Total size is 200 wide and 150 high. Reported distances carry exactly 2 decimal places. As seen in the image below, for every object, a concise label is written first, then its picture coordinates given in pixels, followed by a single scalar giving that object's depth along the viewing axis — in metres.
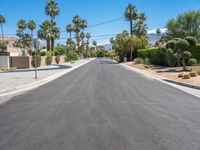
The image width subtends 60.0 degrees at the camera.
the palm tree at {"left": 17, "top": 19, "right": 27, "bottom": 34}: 60.91
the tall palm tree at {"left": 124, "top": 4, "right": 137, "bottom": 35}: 43.28
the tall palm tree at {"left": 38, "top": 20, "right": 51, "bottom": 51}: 40.69
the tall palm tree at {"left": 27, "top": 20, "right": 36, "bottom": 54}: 54.89
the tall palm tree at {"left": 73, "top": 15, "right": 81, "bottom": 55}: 64.95
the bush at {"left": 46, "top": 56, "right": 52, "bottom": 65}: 32.48
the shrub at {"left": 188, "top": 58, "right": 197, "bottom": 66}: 17.01
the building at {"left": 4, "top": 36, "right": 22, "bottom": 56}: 29.80
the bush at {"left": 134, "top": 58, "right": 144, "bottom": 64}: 28.71
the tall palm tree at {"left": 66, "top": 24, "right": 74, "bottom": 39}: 66.44
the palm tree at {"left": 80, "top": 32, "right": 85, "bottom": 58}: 73.74
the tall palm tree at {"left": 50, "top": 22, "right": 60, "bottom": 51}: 41.71
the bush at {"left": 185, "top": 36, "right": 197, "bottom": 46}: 17.09
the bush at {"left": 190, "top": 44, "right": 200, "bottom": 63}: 17.83
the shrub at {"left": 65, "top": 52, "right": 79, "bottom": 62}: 48.07
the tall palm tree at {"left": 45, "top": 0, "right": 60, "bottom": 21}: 43.39
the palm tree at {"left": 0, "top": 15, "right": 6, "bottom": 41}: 56.72
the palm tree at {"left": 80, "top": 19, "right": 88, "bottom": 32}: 66.73
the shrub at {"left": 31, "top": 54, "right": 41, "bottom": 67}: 27.58
